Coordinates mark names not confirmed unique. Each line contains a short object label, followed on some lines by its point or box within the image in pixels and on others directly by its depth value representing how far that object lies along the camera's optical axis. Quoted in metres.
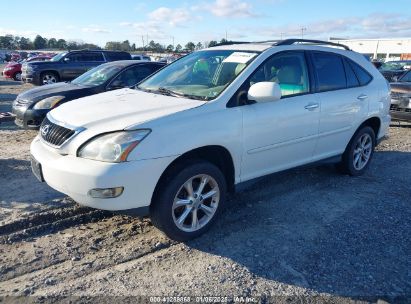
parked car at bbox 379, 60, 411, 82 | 19.03
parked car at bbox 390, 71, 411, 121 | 8.78
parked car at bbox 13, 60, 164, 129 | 6.97
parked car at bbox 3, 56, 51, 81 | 23.88
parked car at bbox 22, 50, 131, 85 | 15.35
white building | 76.94
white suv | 3.08
